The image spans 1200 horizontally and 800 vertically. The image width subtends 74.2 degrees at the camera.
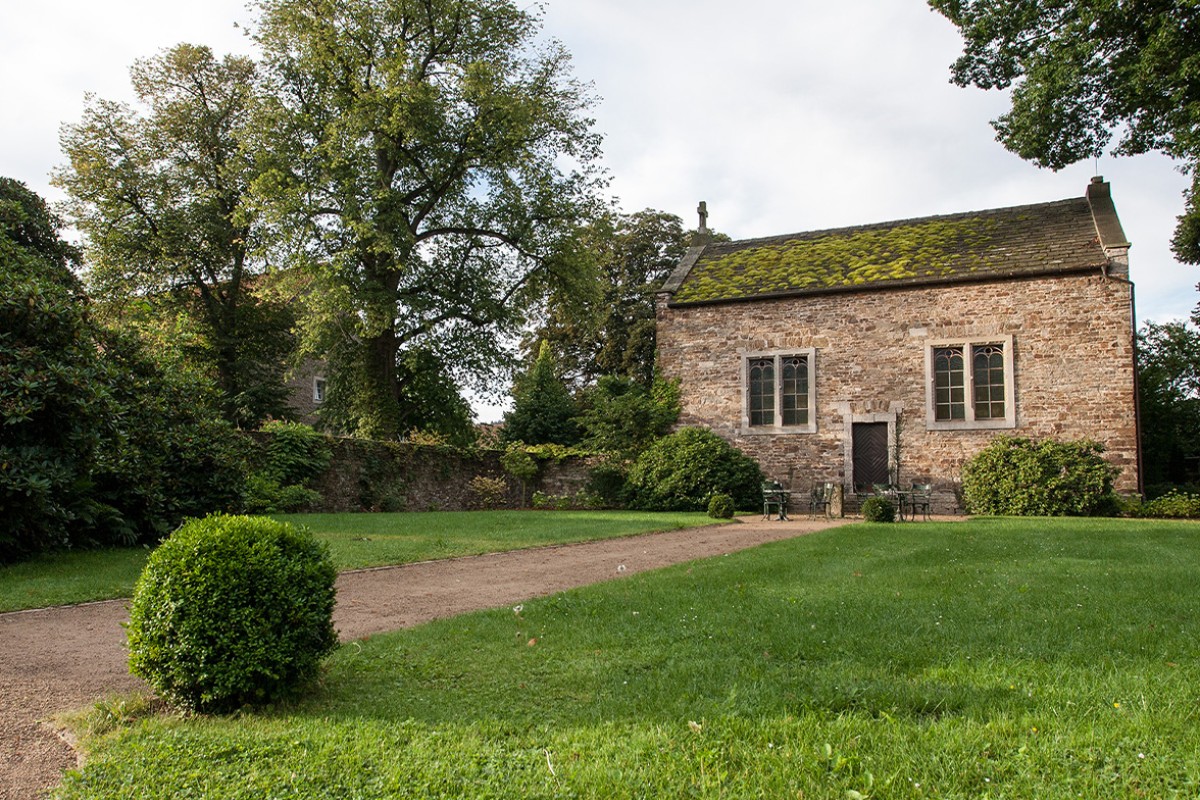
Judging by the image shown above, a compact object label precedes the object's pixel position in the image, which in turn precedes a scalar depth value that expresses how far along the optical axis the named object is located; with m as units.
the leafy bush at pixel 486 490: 23.47
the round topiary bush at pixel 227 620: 3.96
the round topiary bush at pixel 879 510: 16.62
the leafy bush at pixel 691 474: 20.84
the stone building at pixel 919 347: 19.66
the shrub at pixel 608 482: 22.84
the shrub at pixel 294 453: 17.58
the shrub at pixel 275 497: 15.35
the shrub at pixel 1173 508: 18.00
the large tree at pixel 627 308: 38.16
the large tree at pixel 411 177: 24.17
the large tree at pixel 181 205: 28.31
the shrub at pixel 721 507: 18.23
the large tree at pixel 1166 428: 23.53
